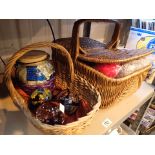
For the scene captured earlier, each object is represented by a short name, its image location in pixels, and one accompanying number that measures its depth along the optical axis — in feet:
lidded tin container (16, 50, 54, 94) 1.71
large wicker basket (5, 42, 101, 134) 1.34
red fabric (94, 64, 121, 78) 1.74
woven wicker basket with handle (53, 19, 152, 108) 1.69
